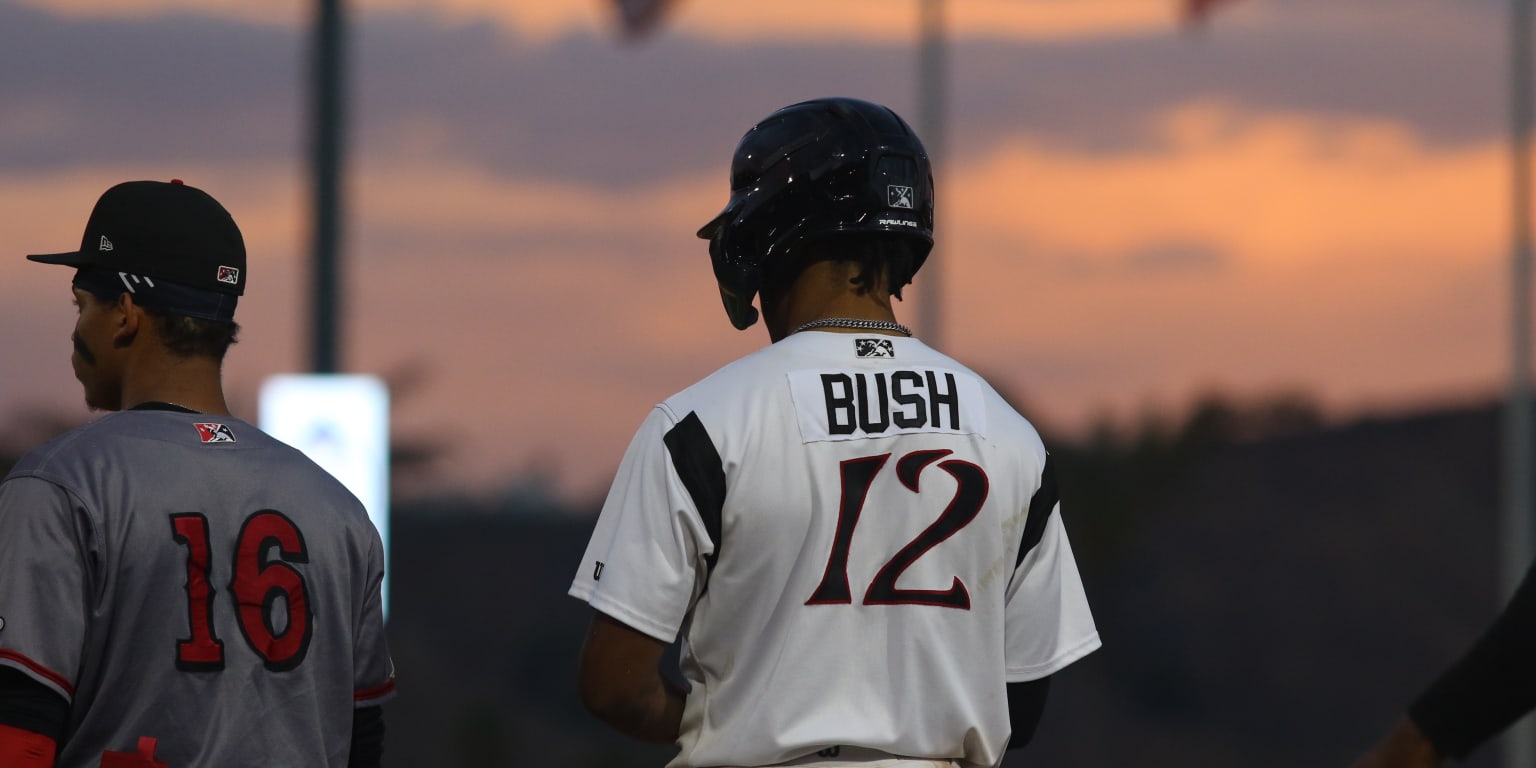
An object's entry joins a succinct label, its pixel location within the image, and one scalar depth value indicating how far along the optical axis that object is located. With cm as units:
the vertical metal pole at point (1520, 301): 3350
